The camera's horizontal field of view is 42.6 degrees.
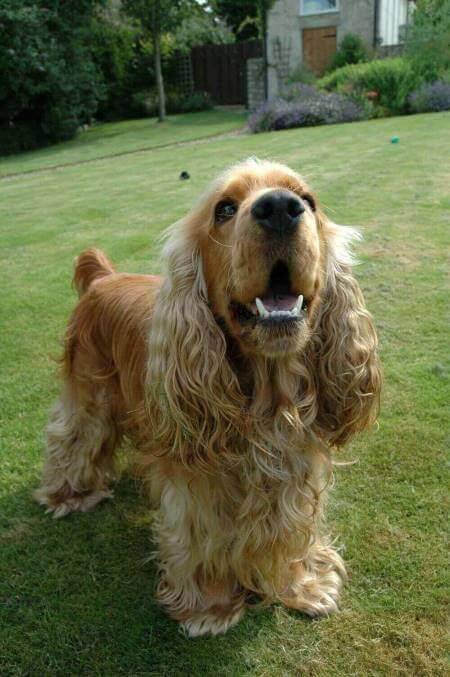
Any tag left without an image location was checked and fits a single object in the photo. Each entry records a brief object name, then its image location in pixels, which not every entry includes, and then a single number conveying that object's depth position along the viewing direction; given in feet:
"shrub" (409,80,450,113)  63.57
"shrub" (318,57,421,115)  65.72
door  88.43
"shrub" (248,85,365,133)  63.62
